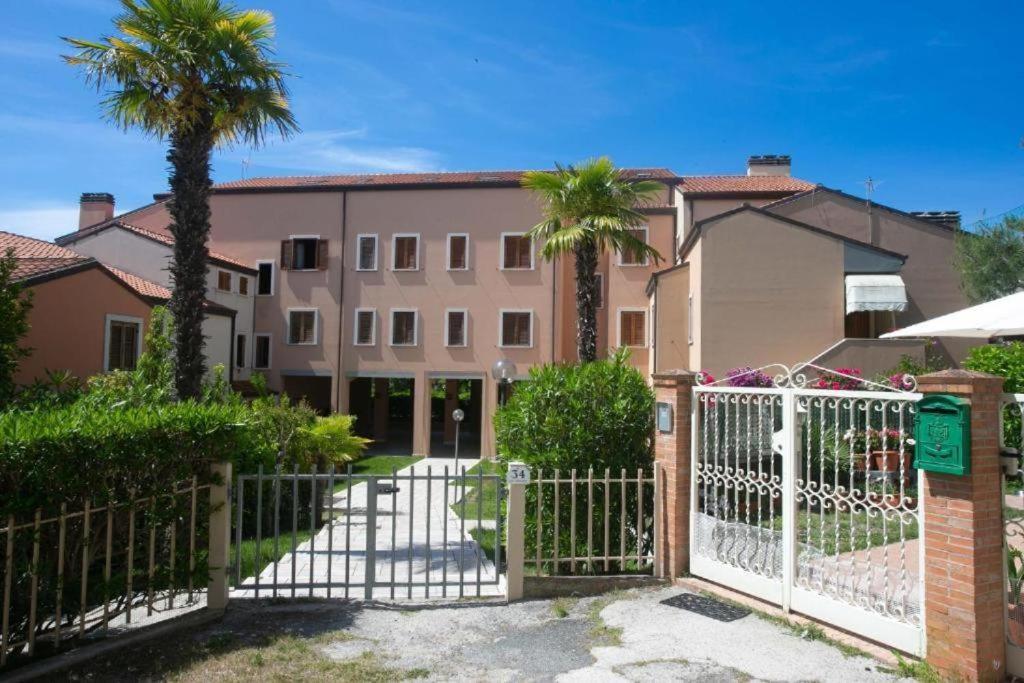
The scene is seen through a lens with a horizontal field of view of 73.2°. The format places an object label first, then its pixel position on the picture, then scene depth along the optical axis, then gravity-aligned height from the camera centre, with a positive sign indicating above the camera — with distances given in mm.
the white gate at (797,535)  5707 -1541
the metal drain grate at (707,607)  6746 -2268
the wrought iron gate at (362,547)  7324 -2506
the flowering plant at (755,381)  14492 +61
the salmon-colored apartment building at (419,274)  27656 +4320
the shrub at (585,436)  8195 -654
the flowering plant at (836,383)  14688 +47
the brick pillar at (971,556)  5078 -1266
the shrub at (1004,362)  13977 +546
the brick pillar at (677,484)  7762 -1145
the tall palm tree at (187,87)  11547 +5091
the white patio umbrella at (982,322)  6174 +611
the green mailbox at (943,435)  5109 -369
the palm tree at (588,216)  16734 +4226
